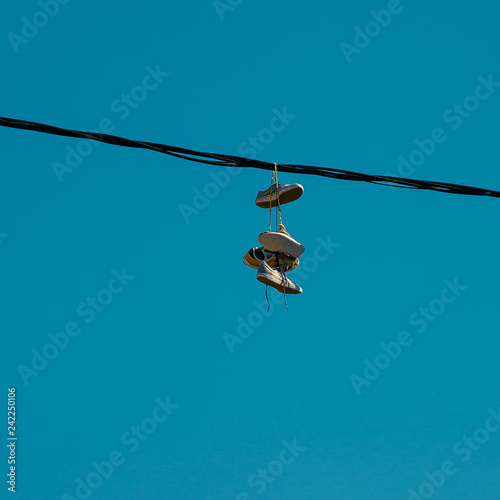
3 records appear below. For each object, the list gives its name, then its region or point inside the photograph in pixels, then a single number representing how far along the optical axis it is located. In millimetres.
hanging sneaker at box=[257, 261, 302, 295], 19703
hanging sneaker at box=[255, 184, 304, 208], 20297
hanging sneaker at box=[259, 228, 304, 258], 20062
